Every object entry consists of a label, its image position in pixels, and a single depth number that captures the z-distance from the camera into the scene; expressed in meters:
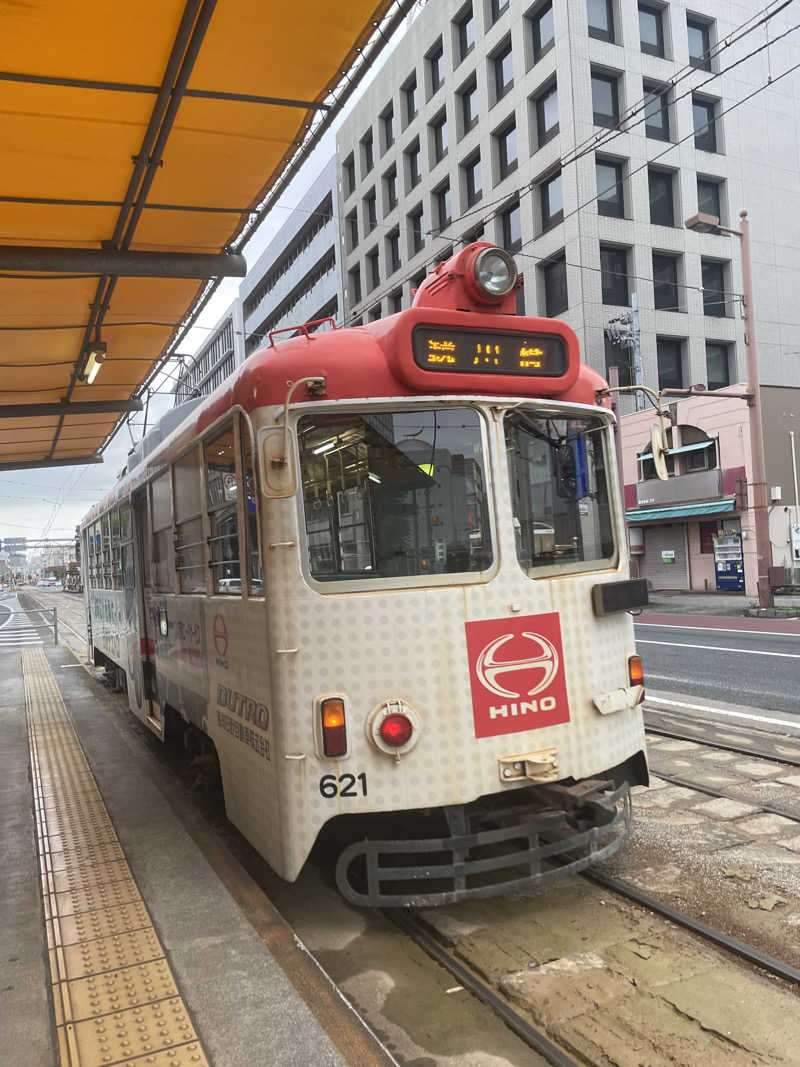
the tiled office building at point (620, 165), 27.81
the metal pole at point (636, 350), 27.38
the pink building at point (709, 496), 24.89
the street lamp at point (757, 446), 20.31
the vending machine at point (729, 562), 25.56
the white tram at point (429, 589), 3.81
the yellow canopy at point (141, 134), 4.17
